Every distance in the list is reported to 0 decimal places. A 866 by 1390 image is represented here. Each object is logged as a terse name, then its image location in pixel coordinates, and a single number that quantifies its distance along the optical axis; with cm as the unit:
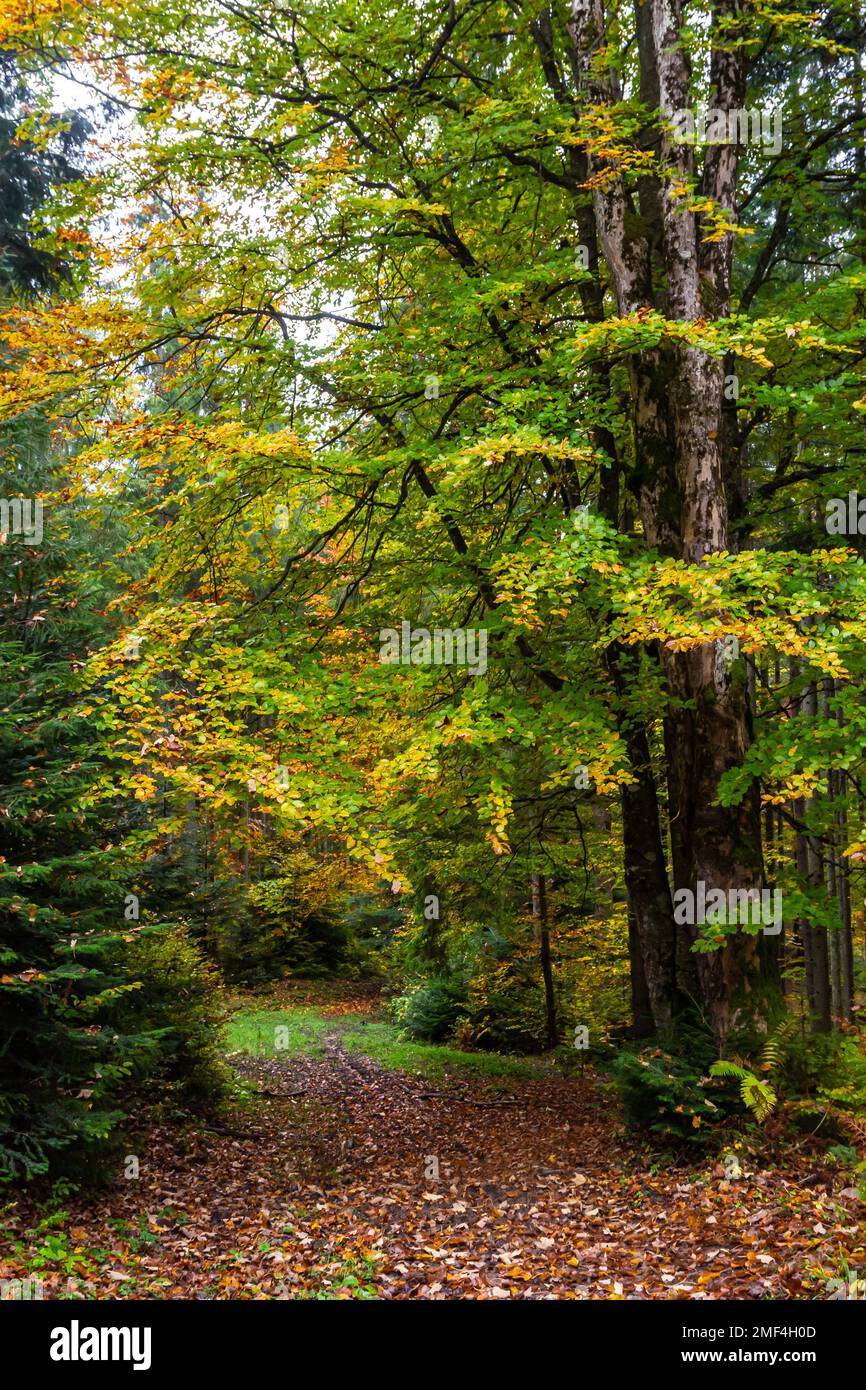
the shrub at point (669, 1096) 687
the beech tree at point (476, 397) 667
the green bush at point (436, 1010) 1708
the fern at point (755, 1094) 638
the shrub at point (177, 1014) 841
